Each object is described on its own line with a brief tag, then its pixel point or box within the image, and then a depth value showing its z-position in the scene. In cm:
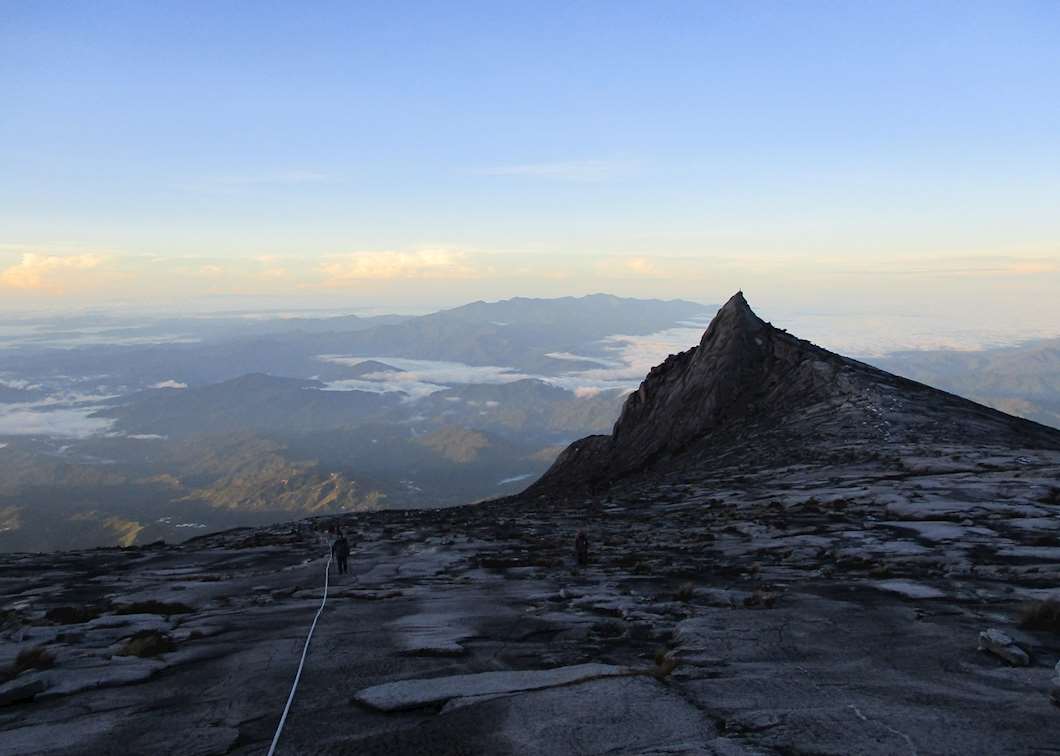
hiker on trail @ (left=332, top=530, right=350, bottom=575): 2555
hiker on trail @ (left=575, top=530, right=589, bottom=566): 2428
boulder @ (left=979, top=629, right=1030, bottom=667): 1148
